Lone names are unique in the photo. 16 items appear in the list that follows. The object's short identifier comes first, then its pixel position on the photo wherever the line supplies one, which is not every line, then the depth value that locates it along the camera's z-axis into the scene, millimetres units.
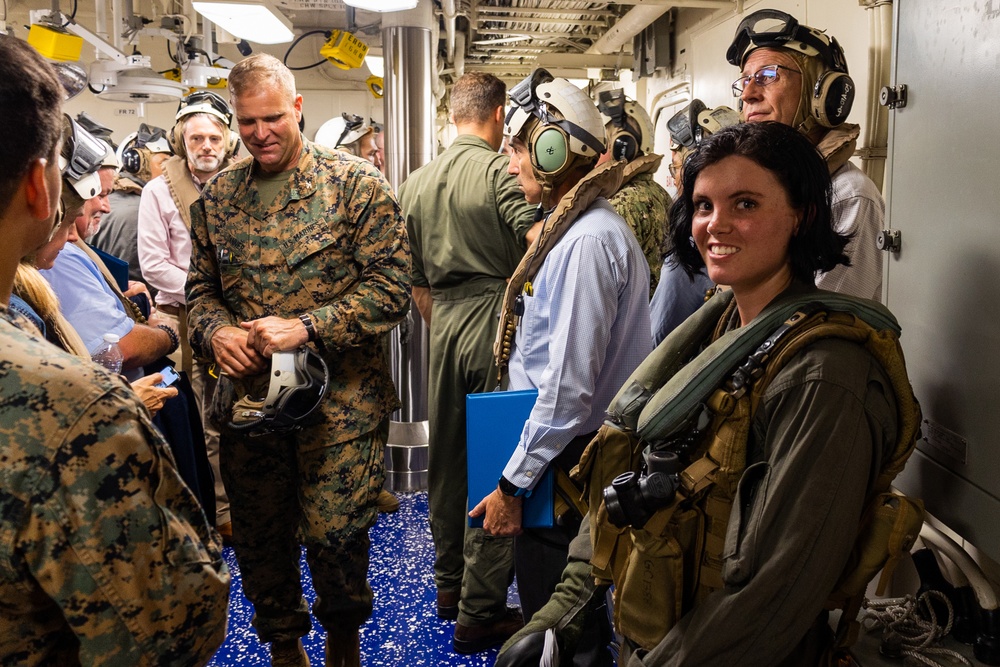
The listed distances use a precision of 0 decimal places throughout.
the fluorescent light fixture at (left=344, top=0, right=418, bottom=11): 3510
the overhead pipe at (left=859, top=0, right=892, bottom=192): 2762
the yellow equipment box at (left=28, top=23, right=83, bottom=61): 4406
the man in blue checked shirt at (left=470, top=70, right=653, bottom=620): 2014
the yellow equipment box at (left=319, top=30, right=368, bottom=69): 5387
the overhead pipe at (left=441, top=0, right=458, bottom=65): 4469
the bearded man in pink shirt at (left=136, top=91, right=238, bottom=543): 3938
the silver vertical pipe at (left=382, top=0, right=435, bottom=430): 4219
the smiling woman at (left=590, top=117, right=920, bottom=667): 1215
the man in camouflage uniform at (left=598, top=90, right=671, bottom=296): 3672
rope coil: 1440
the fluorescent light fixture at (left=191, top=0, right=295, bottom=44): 4168
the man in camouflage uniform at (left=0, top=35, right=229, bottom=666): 904
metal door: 1429
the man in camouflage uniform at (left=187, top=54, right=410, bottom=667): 2418
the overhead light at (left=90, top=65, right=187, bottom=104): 5395
